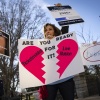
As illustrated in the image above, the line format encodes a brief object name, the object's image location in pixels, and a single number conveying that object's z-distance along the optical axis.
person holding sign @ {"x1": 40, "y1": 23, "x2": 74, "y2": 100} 3.08
